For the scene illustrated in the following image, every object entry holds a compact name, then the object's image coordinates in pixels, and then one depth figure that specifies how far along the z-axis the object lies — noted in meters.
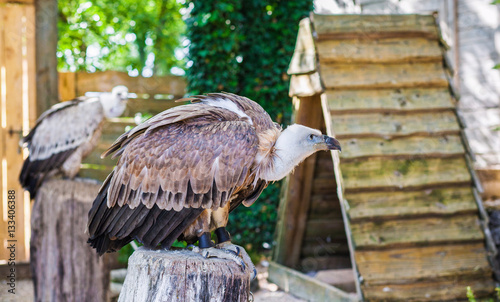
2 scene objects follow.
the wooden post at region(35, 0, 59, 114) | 5.41
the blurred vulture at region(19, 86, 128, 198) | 4.50
